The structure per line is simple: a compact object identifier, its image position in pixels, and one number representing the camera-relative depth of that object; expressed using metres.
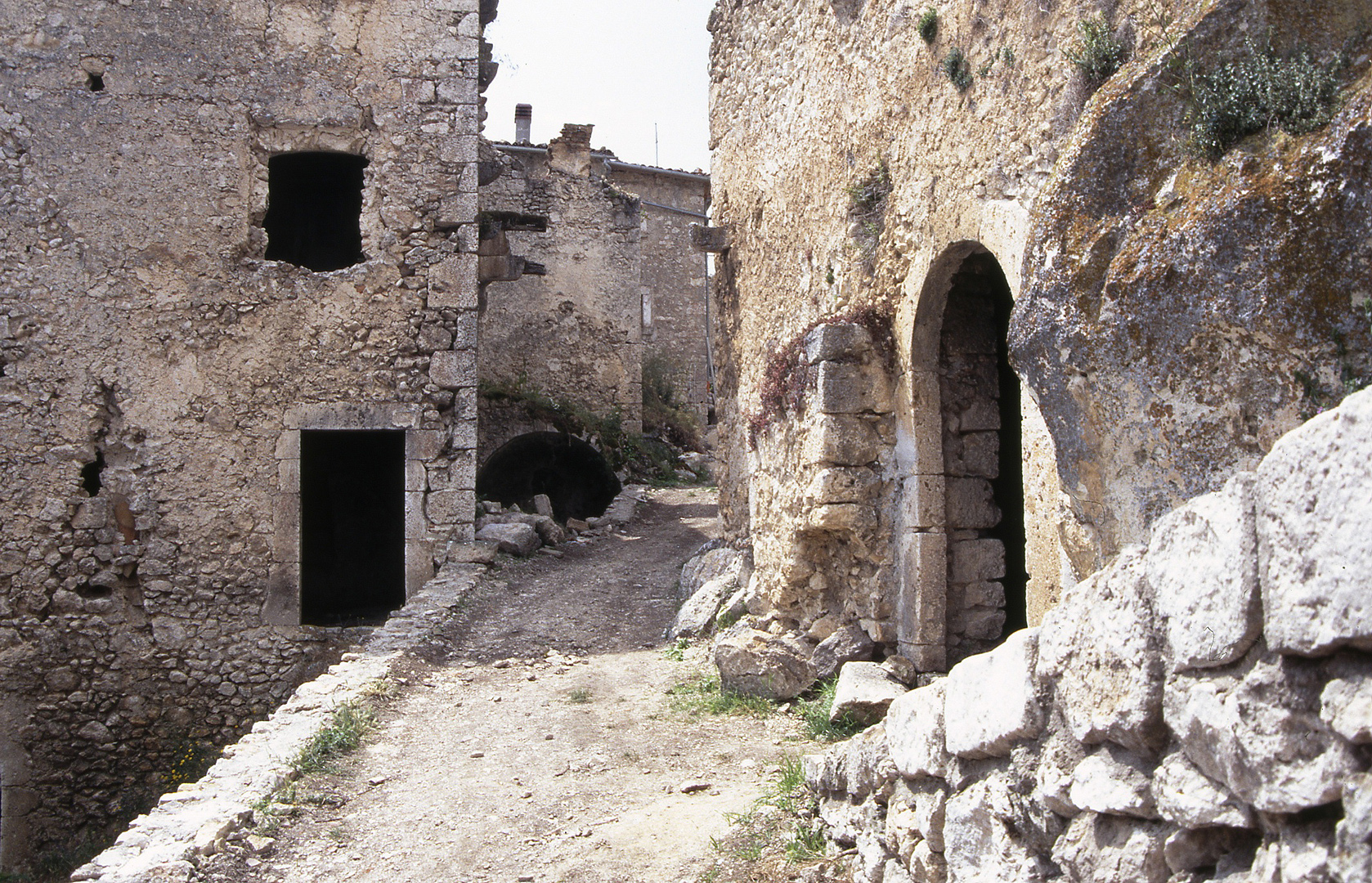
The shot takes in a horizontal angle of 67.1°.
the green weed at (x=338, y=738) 5.07
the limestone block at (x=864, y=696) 5.25
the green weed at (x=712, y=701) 5.95
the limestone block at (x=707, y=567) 8.94
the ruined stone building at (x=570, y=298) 18.16
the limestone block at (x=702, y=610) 8.01
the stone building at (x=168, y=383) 9.15
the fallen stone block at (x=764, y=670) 6.05
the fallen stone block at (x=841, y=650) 6.14
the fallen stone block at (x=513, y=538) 10.33
